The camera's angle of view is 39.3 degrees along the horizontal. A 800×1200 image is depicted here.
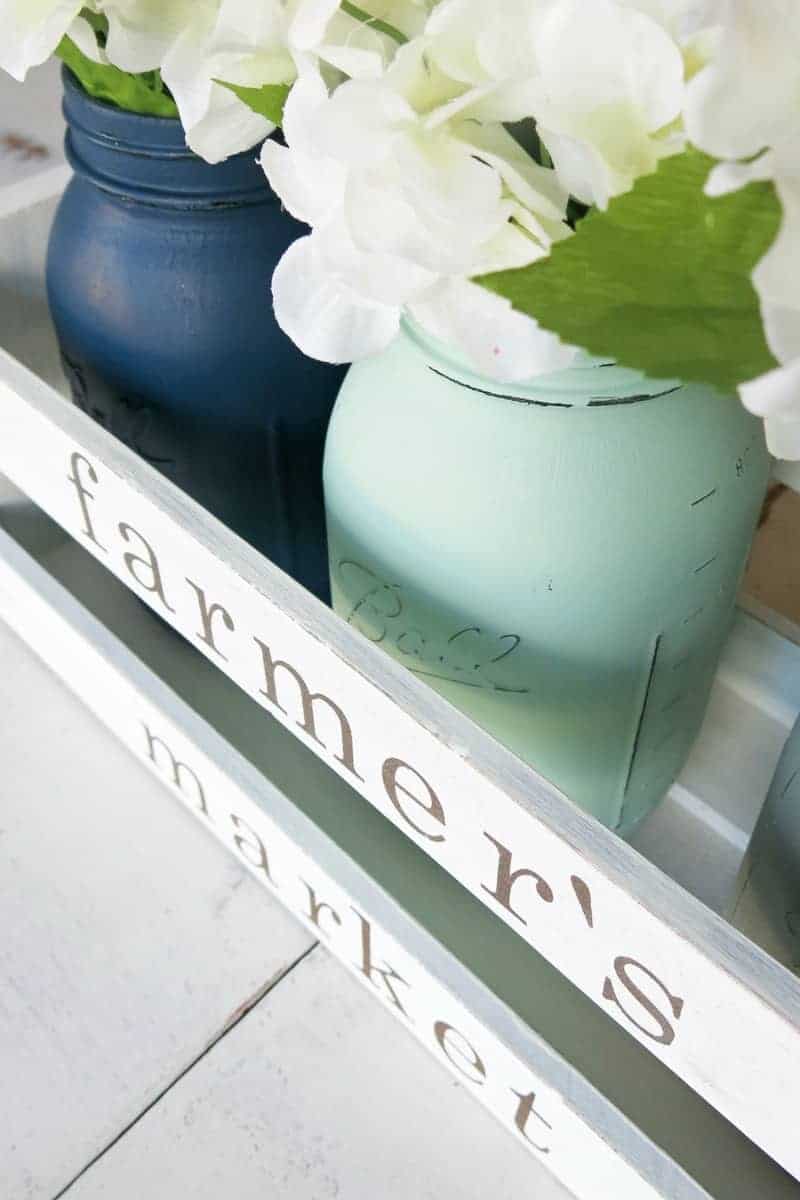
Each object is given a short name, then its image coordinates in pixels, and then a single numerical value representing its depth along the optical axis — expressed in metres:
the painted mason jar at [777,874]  0.25
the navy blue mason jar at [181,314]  0.27
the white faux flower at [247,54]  0.16
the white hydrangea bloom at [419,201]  0.15
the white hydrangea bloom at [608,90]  0.14
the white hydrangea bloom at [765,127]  0.11
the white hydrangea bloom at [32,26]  0.20
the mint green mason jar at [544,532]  0.22
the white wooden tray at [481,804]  0.18
